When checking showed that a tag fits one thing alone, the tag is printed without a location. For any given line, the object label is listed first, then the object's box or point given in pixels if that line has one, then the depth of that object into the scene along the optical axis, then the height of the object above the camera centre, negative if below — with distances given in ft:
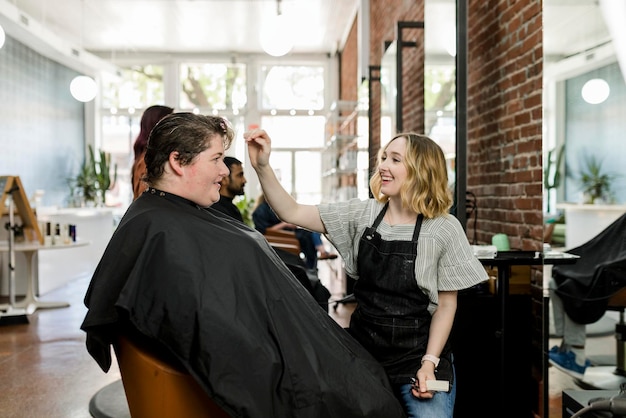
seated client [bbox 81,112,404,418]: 4.74 -0.81
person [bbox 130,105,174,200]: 8.95 +0.77
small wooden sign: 19.12 -0.29
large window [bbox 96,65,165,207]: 41.57 +5.36
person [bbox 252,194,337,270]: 19.77 -1.22
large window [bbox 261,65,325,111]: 42.01 +6.68
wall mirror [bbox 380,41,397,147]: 18.19 +2.93
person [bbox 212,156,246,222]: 12.46 +0.23
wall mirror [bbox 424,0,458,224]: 12.14 +2.34
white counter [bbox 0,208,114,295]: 23.17 -2.36
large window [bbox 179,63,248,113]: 41.65 +6.67
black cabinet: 9.68 -2.35
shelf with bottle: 25.12 +1.71
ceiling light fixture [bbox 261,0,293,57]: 22.84 +5.44
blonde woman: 5.92 -0.69
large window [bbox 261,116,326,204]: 41.73 +2.54
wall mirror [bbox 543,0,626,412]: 6.73 +0.86
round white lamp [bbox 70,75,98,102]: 30.07 +4.74
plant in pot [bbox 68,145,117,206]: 36.47 +0.60
